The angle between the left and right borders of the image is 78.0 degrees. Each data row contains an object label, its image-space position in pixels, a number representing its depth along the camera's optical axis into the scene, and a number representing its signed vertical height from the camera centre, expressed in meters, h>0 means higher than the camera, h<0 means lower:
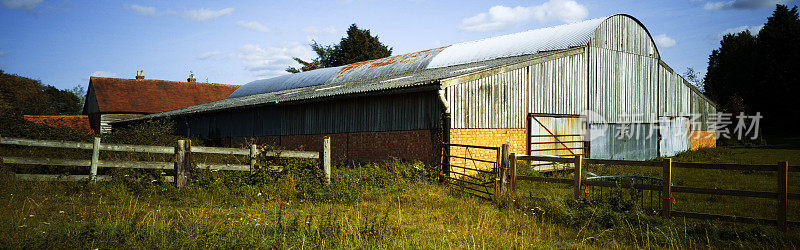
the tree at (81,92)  84.90 +5.40
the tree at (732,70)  45.93 +5.62
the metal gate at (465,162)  12.36 -1.04
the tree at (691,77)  68.21 +6.63
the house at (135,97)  38.22 +2.23
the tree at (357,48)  49.50 +7.67
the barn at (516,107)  14.21 +0.62
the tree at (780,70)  40.06 +4.55
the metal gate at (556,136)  15.73 -0.41
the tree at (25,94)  45.88 +2.90
